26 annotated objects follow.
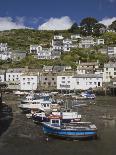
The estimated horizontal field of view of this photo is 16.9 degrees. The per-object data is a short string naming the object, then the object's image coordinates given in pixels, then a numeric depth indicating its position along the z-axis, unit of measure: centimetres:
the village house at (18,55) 10614
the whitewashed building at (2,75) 8925
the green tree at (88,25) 13188
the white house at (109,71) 8312
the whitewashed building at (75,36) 12367
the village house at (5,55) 10894
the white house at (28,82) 8138
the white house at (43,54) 10581
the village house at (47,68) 8738
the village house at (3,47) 11348
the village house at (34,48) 11064
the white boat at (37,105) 4682
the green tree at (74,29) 13662
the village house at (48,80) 8094
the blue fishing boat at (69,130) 3266
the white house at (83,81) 7806
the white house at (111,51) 10400
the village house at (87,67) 8506
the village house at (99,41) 11619
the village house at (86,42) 11378
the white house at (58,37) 12448
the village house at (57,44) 11439
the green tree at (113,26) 13444
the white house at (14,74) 8881
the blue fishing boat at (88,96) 6425
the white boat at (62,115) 3907
